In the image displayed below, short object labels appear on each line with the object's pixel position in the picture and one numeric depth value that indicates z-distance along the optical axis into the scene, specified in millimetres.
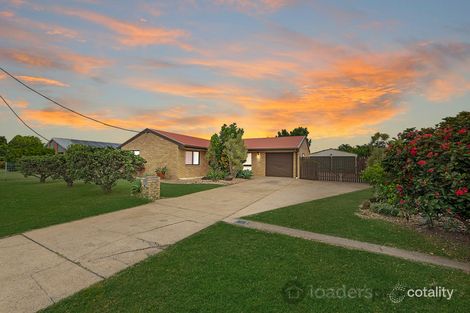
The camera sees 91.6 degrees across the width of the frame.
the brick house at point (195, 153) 22078
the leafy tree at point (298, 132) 54188
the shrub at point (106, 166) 11430
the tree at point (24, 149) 24703
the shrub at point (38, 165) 17609
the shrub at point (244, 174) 22562
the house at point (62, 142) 46312
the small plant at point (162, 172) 22141
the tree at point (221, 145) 21703
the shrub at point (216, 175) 20750
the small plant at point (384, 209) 8102
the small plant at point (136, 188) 11183
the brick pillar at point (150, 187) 10695
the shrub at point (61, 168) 16453
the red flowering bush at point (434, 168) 4016
